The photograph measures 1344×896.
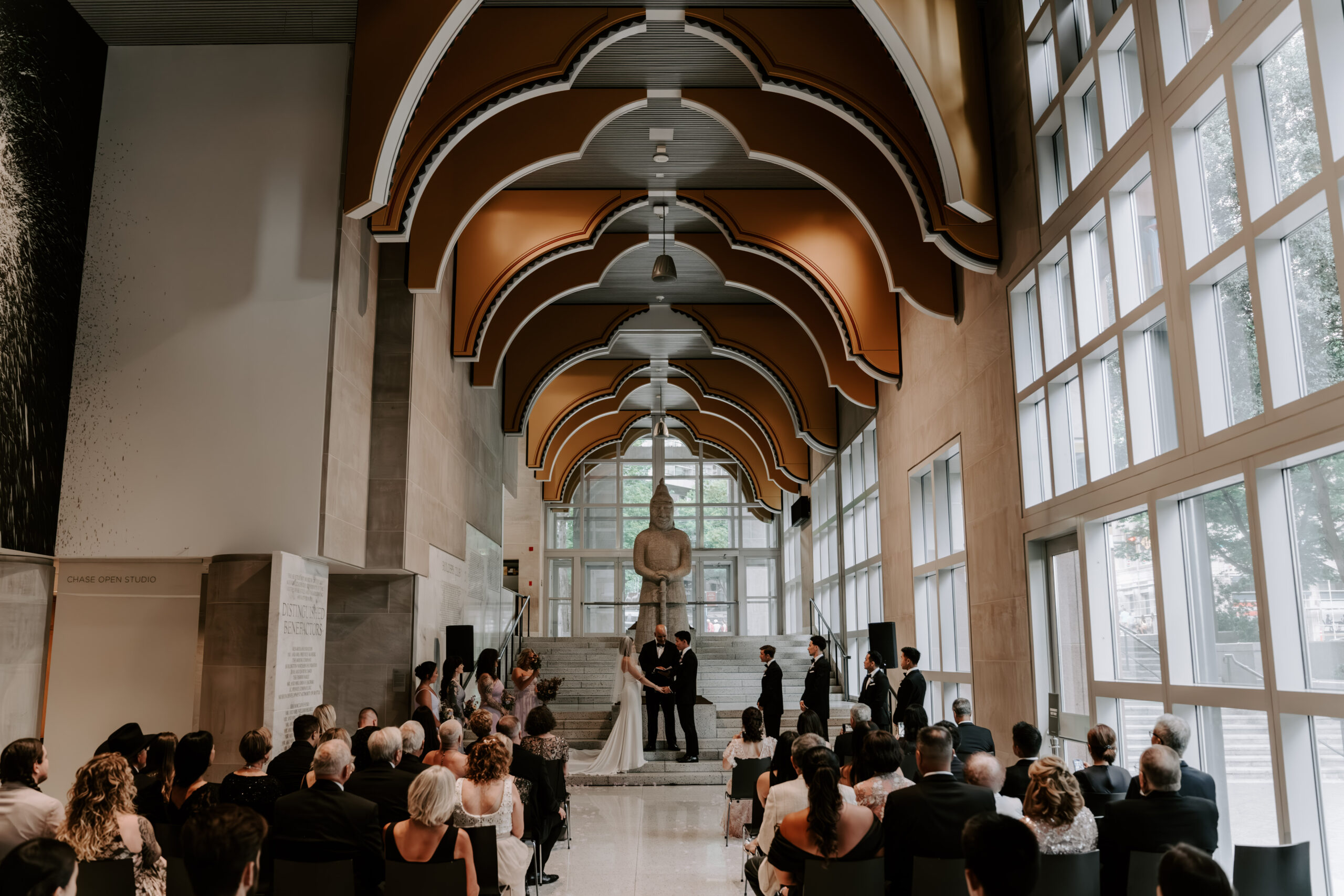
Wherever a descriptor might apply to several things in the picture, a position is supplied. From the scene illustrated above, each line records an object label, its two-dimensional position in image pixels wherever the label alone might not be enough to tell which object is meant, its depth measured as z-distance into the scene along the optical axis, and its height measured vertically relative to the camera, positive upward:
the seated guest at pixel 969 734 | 6.38 -0.59
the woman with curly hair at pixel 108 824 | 3.30 -0.59
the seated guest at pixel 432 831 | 3.67 -0.69
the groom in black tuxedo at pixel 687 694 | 11.17 -0.57
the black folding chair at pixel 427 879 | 3.61 -0.83
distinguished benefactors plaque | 7.51 +0.01
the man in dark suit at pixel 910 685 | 8.35 -0.36
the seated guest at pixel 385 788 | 4.43 -0.63
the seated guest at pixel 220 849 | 2.31 -0.47
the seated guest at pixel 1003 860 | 2.20 -0.48
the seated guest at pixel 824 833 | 3.44 -0.66
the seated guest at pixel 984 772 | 4.11 -0.53
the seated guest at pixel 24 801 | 3.50 -0.55
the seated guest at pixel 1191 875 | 1.96 -0.45
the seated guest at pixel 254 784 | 4.44 -0.62
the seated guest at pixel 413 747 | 4.82 -0.51
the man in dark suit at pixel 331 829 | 3.82 -0.70
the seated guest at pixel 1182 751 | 4.07 -0.46
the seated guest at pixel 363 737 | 5.34 -0.53
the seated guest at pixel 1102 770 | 4.43 -0.57
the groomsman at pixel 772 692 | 10.27 -0.51
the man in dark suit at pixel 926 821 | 3.58 -0.63
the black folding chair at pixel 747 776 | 6.54 -0.87
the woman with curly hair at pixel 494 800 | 4.58 -0.72
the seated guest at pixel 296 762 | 4.88 -0.57
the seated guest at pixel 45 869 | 2.23 -0.50
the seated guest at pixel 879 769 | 4.05 -0.51
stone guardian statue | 15.52 +1.14
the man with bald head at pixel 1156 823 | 3.59 -0.64
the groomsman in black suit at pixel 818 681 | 9.98 -0.39
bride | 10.69 -1.02
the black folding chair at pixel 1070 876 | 3.42 -0.79
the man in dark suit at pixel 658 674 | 11.31 -0.35
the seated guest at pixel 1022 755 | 4.75 -0.54
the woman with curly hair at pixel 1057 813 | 3.43 -0.58
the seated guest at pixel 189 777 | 4.25 -0.56
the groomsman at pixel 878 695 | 8.96 -0.47
